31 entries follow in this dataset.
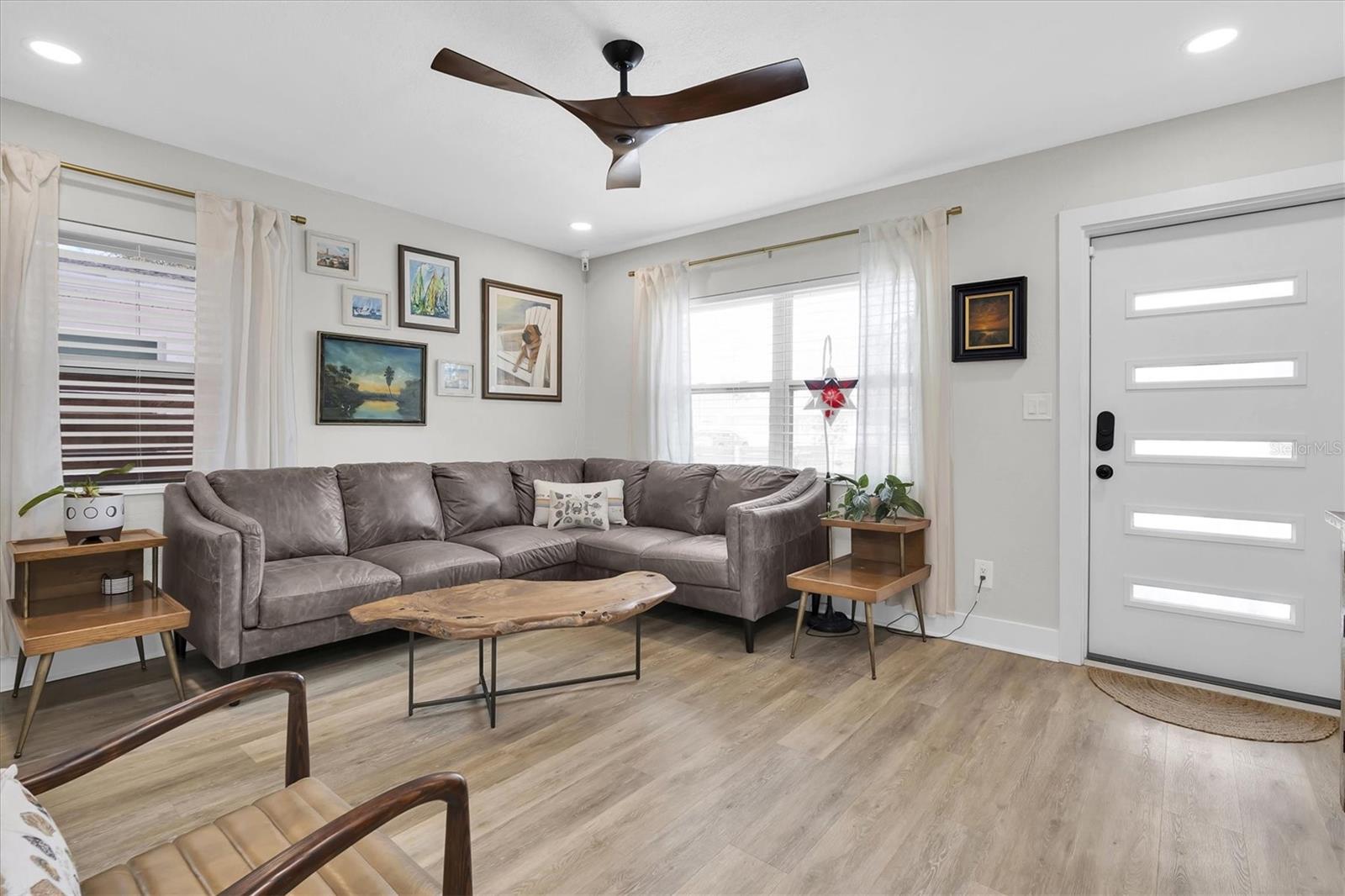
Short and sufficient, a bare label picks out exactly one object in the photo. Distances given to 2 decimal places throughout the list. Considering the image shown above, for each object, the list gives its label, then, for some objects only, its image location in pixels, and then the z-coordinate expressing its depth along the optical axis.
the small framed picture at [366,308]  3.90
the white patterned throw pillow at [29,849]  0.73
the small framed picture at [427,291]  4.18
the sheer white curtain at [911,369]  3.53
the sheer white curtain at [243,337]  3.34
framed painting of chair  4.71
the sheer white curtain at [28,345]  2.77
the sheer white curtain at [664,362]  4.69
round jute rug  2.46
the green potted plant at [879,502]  3.45
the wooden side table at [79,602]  2.35
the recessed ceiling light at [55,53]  2.44
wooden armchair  0.91
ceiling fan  2.06
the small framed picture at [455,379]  4.40
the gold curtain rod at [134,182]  2.97
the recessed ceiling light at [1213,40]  2.30
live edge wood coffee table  2.35
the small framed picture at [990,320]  3.29
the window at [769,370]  4.04
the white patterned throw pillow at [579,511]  4.33
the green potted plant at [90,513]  2.66
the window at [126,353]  3.01
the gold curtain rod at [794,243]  3.48
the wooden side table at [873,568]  3.08
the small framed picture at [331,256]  3.74
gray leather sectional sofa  2.79
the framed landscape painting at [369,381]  3.83
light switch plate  3.24
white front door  2.68
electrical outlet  3.42
